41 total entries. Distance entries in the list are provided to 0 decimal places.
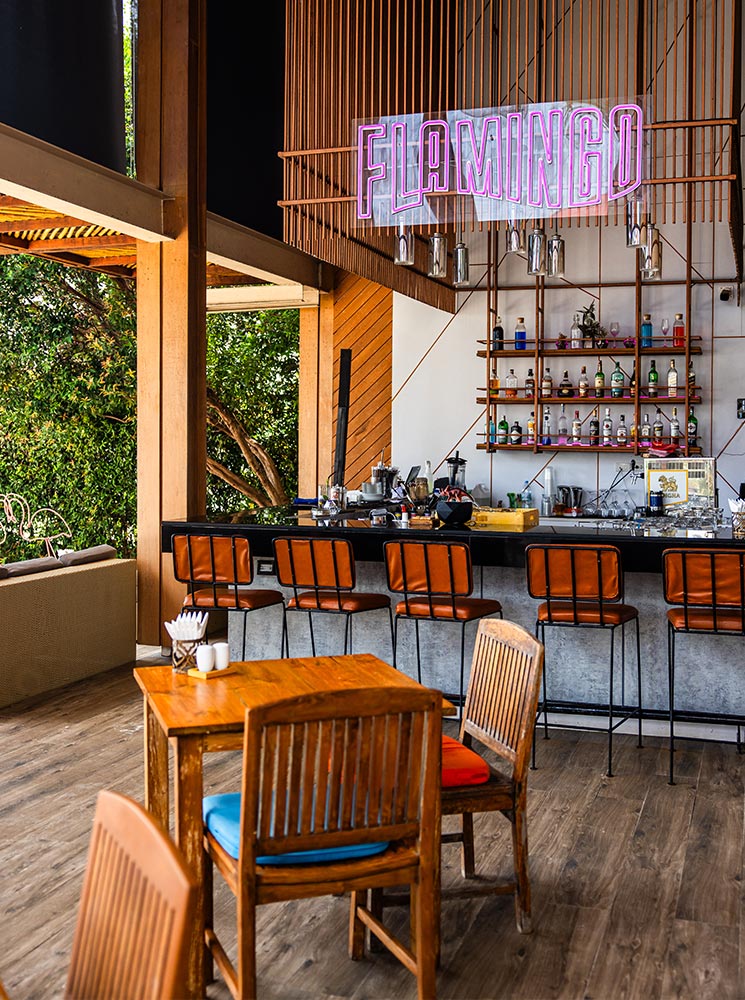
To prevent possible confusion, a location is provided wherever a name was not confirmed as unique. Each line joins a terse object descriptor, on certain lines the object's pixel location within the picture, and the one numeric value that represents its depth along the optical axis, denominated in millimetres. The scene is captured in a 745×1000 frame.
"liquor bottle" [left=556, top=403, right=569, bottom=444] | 9219
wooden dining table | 2678
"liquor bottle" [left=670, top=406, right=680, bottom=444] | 8852
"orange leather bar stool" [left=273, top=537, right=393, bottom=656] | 5469
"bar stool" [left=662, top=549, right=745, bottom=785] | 4719
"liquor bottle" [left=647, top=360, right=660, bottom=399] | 8875
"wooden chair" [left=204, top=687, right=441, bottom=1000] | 2387
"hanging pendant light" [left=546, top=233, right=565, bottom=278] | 6277
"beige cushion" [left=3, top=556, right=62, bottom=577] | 6438
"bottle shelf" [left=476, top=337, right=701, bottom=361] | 8780
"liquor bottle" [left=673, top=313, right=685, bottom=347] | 8830
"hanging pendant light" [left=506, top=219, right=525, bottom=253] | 6172
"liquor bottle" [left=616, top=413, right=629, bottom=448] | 8930
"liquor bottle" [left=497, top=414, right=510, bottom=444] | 9383
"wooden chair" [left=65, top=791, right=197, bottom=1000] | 1428
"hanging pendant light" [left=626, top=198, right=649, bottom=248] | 5867
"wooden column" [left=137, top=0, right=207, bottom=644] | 7414
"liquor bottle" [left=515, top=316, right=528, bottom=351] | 9378
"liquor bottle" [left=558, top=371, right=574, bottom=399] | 9188
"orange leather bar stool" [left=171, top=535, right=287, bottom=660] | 5723
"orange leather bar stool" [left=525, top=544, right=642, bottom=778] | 4922
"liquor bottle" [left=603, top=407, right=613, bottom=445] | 8977
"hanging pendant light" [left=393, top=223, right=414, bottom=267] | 6430
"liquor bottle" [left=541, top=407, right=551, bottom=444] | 9266
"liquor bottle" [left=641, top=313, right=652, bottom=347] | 8868
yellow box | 5742
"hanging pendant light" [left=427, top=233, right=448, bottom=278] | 6543
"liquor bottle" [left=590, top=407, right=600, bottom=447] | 9031
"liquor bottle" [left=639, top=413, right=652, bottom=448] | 8828
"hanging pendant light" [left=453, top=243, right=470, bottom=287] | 6867
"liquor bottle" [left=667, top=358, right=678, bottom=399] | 8742
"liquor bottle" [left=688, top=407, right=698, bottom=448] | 8914
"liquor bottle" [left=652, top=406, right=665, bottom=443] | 8711
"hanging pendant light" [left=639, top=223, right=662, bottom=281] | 6139
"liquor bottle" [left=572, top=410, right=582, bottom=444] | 9062
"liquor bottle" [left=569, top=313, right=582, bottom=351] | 9148
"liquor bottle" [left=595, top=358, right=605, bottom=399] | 9016
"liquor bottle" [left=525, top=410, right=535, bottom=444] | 9250
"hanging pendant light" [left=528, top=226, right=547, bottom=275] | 6230
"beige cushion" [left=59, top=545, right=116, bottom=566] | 7020
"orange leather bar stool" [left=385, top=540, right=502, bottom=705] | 5180
